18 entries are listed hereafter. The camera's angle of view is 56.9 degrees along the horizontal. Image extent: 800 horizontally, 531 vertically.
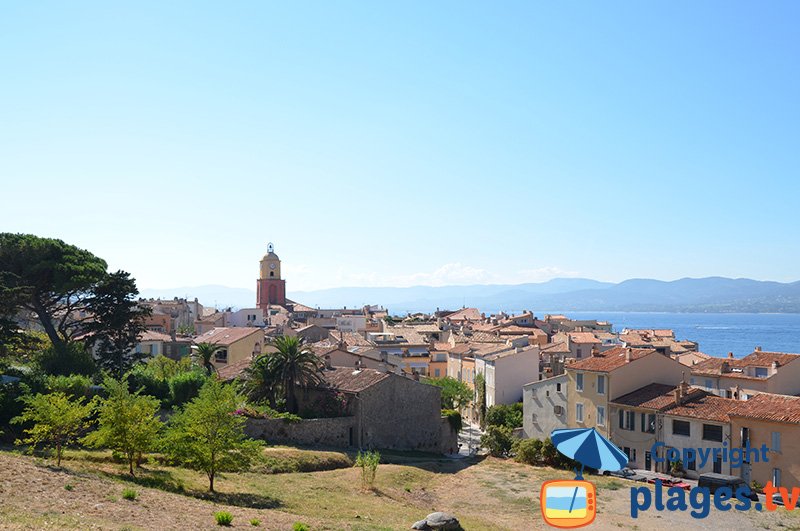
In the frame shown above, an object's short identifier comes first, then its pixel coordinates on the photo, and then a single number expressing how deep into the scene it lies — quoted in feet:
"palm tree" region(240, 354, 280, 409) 163.53
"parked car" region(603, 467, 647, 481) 146.30
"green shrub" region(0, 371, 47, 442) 116.57
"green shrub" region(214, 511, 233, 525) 75.51
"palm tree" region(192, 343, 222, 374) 186.80
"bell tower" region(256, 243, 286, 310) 493.77
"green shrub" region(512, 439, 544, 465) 164.14
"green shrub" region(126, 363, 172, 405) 151.74
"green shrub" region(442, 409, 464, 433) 177.37
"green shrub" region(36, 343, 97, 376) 148.05
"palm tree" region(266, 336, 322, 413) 162.71
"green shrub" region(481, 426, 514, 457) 176.04
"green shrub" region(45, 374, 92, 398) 127.79
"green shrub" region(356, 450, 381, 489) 119.34
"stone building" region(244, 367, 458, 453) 151.53
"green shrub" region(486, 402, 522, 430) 202.59
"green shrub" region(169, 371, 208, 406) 154.20
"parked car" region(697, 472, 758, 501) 130.62
